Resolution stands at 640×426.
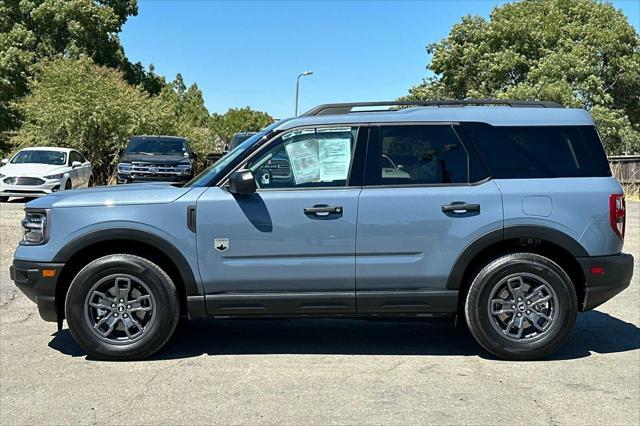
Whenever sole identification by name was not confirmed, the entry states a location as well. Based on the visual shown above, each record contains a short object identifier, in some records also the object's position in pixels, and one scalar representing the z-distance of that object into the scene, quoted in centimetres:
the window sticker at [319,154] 494
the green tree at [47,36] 3219
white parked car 1592
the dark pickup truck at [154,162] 1659
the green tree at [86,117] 2188
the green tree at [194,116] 2773
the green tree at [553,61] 2950
